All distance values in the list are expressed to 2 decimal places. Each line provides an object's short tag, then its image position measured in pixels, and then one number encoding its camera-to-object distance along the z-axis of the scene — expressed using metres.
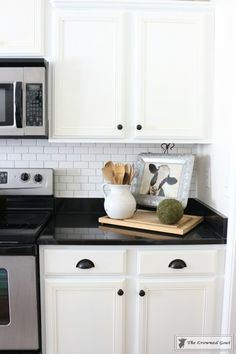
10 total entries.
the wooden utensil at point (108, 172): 1.76
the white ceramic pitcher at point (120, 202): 1.72
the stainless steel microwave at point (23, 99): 1.67
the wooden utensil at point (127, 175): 1.76
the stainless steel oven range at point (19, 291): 1.45
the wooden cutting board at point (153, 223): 1.60
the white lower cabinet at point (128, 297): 1.52
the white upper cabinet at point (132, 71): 1.73
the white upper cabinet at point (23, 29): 1.70
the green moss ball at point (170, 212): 1.62
